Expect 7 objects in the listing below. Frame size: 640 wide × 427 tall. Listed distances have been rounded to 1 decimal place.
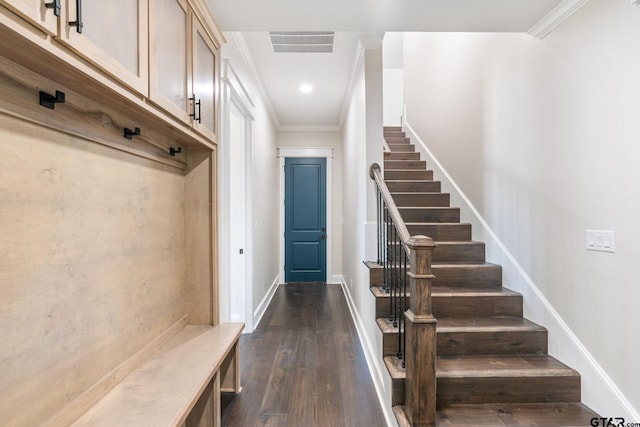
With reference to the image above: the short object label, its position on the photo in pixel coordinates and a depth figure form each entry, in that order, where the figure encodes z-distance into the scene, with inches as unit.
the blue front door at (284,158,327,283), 226.2
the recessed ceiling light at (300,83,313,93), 155.5
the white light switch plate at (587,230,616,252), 68.2
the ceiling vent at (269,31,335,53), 110.3
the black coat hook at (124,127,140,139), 53.1
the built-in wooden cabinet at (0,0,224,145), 31.2
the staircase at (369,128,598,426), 71.5
